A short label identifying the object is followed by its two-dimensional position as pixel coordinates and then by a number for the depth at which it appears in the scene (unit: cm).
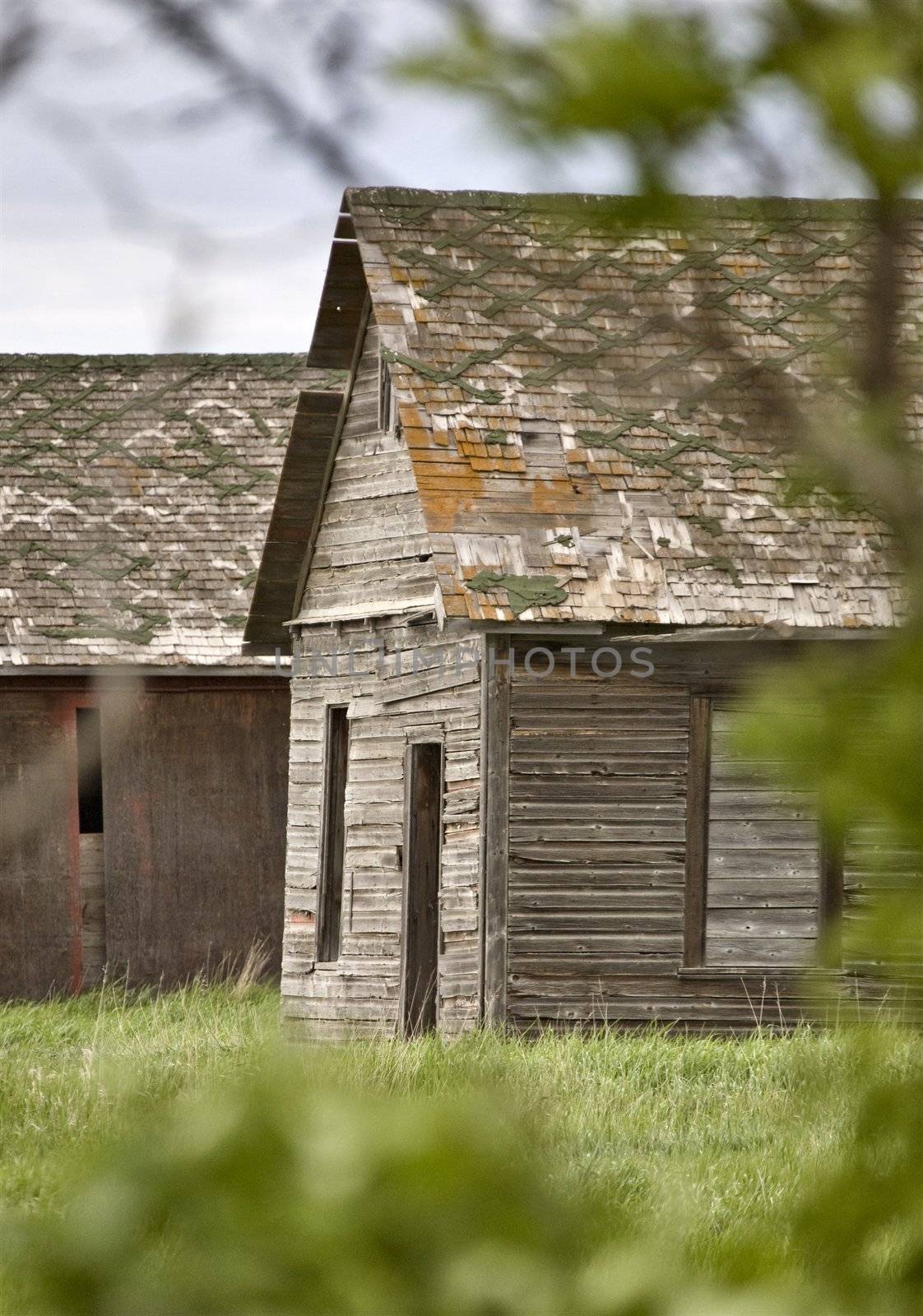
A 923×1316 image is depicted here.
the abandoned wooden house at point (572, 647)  1069
